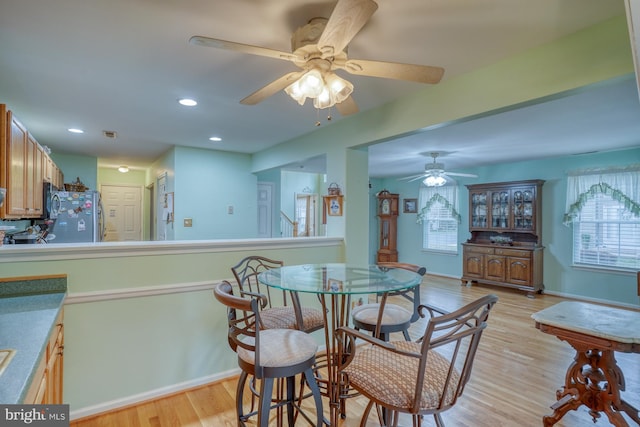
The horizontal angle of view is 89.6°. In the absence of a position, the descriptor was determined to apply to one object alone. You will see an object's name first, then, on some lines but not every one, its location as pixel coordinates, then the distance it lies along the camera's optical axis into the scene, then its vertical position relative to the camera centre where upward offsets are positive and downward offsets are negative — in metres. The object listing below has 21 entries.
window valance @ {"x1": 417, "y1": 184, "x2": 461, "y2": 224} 7.19 +0.37
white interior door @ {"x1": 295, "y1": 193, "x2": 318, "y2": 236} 8.88 -0.01
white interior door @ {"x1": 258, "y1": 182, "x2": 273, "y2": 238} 5.96 +0.06
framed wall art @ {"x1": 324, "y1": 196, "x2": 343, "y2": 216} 3.38 +0.09
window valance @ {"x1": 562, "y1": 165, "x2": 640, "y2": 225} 4.84 +0.46
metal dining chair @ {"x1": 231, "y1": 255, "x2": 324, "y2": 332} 1.99 -0.70
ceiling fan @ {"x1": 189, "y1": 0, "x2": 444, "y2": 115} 1.39 +0.74
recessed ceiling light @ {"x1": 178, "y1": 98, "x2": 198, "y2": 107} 2.81 +0.97
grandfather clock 8.19 -0.32
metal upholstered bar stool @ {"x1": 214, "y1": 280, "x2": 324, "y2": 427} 1.47 -0.70
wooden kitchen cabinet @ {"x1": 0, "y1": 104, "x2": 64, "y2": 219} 2.16 +0.32
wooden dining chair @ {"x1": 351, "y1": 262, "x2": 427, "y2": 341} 2.00 -0.67
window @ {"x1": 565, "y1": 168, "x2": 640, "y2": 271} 4.90 -0.04
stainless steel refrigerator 3.92 -0.09
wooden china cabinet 5.72 -0.41
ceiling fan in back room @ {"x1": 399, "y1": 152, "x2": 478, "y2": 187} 5.26 +0.69
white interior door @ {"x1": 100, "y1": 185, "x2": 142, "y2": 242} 6.95 -0.03
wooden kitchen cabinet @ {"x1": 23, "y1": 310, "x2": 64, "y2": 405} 1.14 -0.73
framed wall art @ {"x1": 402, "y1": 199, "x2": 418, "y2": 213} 8.00 +0.20
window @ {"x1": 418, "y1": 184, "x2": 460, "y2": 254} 7.23 -0.07
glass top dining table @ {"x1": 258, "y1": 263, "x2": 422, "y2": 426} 1.64 -0.41
